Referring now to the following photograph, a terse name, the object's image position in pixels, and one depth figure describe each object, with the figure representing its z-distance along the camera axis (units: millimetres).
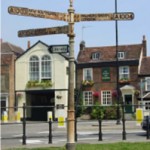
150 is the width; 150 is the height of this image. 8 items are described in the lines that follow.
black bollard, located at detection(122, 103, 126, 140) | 17484
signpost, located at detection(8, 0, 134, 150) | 11797
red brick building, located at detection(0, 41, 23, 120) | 51000
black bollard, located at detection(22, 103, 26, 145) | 16516
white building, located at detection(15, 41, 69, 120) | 49719
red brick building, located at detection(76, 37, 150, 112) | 51062
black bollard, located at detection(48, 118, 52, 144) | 16619
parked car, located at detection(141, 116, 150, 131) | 20747
